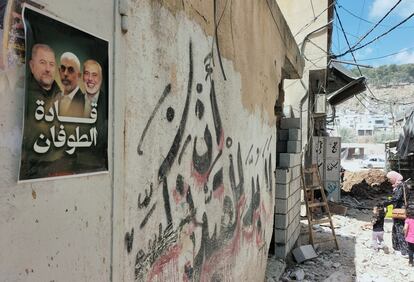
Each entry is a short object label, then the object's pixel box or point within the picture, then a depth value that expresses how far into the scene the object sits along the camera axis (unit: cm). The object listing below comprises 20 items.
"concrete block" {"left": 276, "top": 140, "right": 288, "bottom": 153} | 697
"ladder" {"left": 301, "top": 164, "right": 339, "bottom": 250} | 738
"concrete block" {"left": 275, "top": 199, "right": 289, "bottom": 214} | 614
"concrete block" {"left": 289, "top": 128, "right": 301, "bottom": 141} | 694
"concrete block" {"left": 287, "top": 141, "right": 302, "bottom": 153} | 686
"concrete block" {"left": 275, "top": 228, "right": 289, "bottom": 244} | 613
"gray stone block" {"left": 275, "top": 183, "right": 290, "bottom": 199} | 614
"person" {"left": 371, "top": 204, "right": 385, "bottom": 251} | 784
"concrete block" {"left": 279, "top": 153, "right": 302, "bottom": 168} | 647
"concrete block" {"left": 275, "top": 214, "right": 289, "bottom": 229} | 613
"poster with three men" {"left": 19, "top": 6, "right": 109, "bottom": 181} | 122
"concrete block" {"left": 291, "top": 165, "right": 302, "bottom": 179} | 676
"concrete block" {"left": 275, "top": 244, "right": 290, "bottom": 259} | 612
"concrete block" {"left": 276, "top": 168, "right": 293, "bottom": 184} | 612
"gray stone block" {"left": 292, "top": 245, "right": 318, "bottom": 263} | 656
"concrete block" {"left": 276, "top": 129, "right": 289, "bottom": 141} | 702
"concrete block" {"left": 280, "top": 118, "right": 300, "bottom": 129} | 709
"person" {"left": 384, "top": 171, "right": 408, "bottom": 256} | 775
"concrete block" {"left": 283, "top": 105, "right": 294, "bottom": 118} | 1086
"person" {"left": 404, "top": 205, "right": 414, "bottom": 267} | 702
